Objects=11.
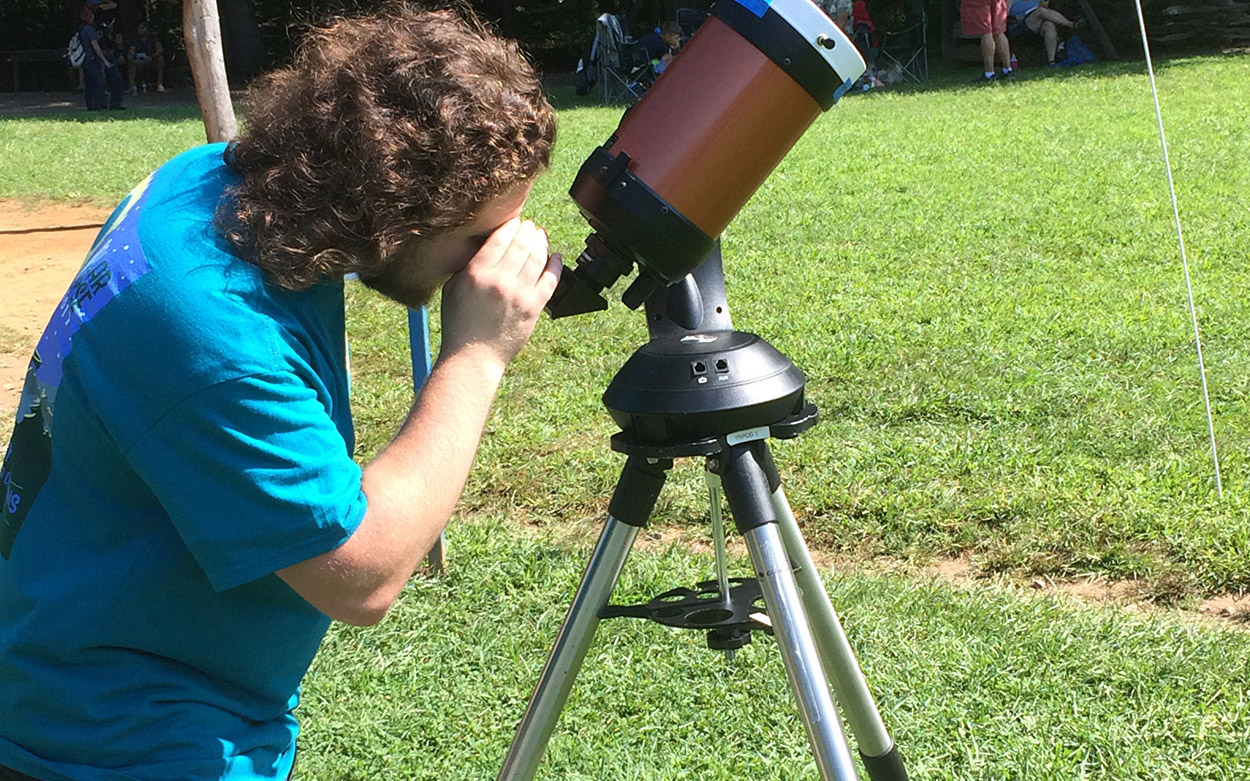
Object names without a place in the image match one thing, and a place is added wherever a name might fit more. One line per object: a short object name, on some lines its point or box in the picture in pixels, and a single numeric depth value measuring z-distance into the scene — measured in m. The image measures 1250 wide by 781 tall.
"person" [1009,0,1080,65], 16.12
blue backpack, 16.11
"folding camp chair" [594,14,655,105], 17.20
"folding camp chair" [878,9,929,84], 16.89
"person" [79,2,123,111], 18.27
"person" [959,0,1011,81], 15.34
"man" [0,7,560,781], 1.34
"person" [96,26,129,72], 19.42
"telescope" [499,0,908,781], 1.63
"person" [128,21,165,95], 23.27
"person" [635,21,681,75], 16.20
